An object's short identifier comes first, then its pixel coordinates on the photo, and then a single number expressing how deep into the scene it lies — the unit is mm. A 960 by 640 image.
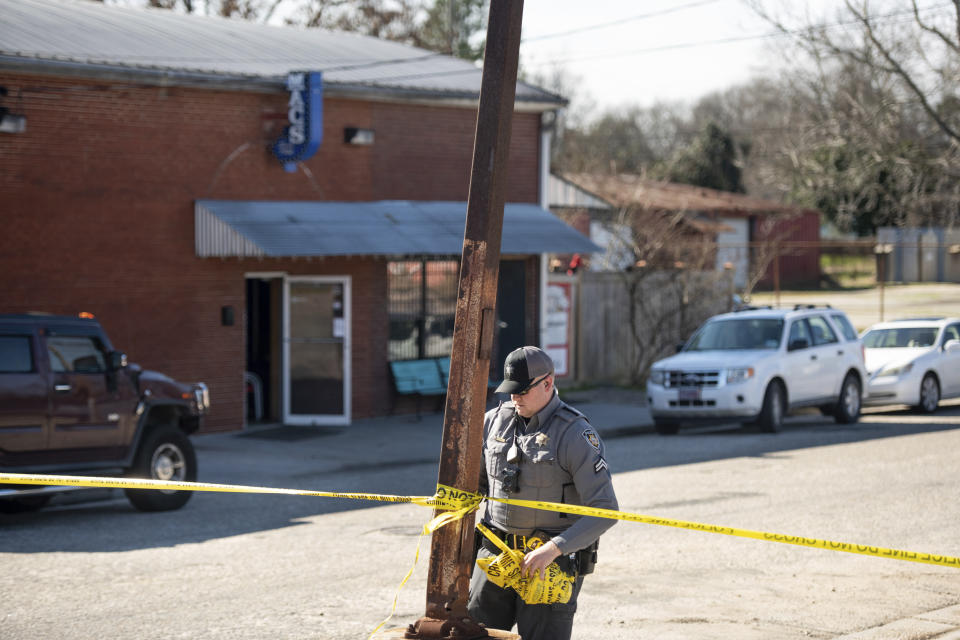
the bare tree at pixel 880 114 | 27516
